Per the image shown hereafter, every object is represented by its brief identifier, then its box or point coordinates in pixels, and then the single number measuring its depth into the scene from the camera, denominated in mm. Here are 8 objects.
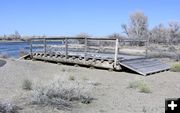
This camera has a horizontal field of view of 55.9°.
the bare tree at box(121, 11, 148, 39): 37931
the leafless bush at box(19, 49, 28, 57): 14720
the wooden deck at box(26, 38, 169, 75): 9940
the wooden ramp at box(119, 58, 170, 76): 9648
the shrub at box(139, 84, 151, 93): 6009
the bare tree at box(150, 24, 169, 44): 38561
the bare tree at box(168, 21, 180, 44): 38876
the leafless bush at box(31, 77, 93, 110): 4147
